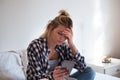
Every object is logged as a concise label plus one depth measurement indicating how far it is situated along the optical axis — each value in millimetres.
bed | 2059
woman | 1718
